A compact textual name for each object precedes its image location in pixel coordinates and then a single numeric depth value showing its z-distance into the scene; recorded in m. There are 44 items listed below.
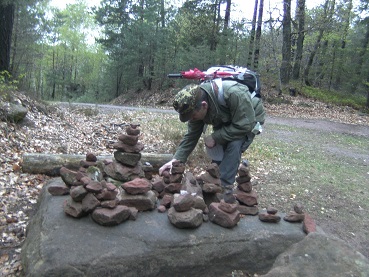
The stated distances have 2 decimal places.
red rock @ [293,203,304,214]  3.02
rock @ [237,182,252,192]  3.09
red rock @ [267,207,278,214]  2.91
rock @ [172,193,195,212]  2.54
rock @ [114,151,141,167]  3.17
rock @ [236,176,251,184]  3.09
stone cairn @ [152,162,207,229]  2.54
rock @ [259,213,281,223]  2.87
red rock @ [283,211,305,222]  2.96
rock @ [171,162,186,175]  3.09
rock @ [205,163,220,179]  3.13
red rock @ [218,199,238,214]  2.68
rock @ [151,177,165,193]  3.13
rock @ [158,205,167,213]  2.76
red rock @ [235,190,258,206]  3.05
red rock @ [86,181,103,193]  2.47
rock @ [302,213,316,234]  2.82
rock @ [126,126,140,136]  3.02
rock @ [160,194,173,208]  2.87
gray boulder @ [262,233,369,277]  2.25
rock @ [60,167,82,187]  2.92
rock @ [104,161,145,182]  3.24
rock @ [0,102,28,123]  5.98
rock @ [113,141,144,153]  3.07
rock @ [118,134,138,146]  3.00
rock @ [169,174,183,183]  3.13
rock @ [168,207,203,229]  2.50
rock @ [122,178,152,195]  2.67
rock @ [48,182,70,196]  2.95
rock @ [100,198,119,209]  2.48
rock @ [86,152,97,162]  3.13
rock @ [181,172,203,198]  2.97
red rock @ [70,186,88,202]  2.47
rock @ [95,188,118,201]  2.53
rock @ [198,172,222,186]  3.19
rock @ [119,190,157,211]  2.70
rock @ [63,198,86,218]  2.46
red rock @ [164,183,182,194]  3.10
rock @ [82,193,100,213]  2.48
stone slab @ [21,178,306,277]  2.15
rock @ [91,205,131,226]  2.41
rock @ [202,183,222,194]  3.08
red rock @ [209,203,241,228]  2.63
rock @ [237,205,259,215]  3.00
